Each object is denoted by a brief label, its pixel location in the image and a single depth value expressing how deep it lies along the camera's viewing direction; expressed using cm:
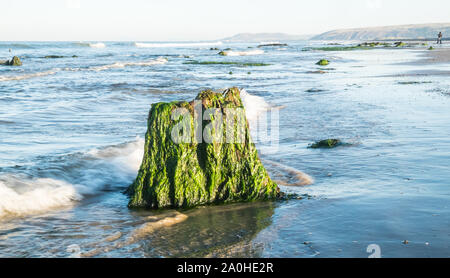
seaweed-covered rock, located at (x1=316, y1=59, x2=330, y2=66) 2956
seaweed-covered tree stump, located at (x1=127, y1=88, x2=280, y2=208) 457
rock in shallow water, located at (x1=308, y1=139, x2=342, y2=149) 689
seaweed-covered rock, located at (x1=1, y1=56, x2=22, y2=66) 3200
